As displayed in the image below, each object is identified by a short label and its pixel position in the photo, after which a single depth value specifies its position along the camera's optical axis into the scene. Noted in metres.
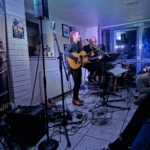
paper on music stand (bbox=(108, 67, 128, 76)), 2.26
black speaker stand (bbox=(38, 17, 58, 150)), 1.24
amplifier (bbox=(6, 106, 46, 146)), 1.34
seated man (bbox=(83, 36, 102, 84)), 3.34
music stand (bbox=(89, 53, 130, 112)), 2.28
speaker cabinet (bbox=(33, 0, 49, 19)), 1.23
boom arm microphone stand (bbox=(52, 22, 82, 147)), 1.35
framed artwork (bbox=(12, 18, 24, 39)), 1.84
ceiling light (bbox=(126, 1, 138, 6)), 2.50
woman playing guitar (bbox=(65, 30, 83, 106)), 2.38
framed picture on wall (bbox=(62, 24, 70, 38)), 3.43
